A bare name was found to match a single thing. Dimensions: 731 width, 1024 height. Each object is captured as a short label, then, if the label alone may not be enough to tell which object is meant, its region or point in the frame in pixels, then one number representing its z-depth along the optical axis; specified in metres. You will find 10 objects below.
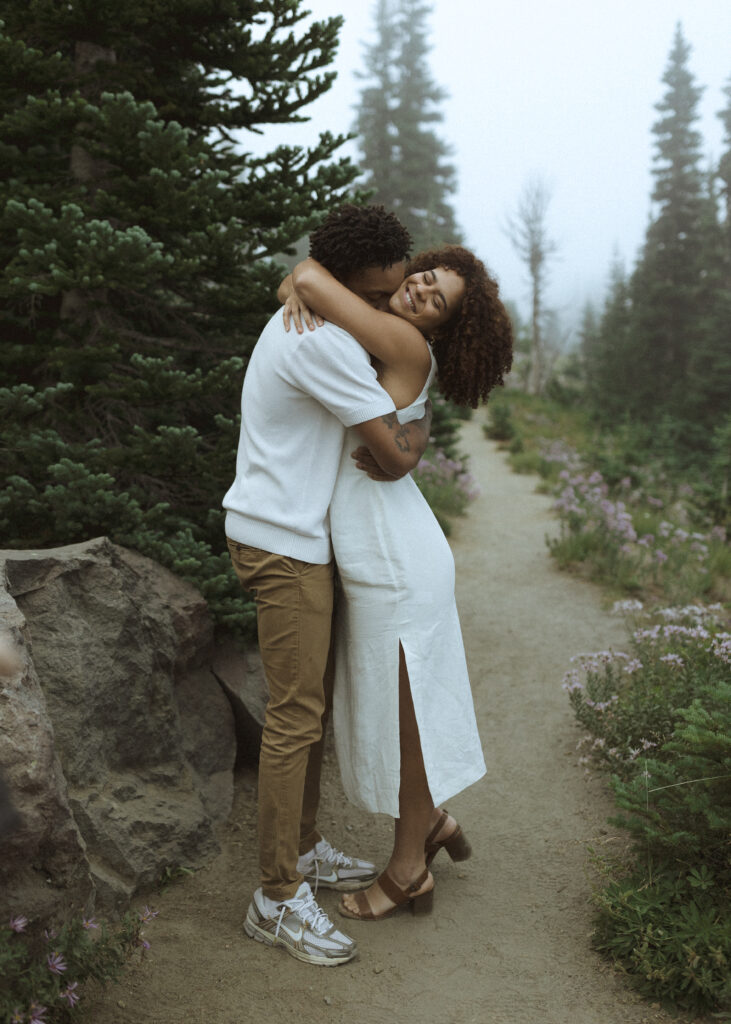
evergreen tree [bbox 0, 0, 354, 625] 3.32
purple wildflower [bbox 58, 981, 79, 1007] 2.03
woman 2.49
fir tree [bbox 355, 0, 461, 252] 30.30
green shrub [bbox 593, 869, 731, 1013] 2.26
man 2.37
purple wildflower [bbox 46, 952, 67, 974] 2.01
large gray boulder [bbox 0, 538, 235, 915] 2.21
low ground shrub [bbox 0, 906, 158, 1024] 1.93
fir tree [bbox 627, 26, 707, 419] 25.14
